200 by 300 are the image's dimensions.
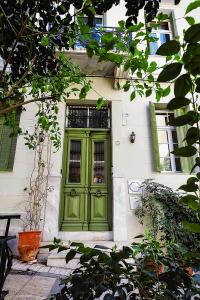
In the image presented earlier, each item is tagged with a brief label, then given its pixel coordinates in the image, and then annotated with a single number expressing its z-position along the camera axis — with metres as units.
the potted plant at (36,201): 4.12
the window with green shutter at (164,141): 5.48
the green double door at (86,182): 5.20
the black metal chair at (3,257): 1.48
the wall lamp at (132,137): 5.57
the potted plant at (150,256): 1.00
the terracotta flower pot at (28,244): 4.09
